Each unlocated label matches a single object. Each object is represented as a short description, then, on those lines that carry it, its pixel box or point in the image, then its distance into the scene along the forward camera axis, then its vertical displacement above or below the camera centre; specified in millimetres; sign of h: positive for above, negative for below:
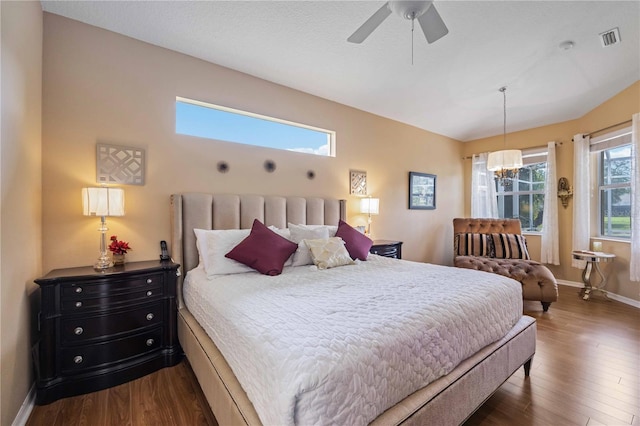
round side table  3875 -797
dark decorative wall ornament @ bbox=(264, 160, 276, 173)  3297 +574
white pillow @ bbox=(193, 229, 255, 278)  2324 -311
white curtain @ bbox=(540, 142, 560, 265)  4746 -48
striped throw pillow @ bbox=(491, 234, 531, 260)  4266 -519
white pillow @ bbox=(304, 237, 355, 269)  2586 -381
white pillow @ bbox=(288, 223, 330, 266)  2680 -241
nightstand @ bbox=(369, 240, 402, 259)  3775 -495
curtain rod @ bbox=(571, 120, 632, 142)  3738 +1254
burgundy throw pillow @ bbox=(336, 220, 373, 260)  2961 -308
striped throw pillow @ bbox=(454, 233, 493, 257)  4516 -524
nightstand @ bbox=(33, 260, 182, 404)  1854 -840
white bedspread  979 -549
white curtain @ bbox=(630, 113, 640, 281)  3492 +195
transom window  2916 +1017
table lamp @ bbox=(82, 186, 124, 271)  2158 +71
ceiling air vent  2793 +1821
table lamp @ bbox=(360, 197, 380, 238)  4059 +112
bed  1135 -821
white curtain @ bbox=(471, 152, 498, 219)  5527 +467
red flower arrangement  2340 -278
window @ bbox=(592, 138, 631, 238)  3982 +349
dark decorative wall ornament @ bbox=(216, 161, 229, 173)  2986 +514
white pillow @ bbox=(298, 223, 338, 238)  3134 -193
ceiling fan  1833 +1358
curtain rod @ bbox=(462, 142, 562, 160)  4827 +1222
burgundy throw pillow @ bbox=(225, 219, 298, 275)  2344 -332
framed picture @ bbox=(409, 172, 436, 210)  4977 +421
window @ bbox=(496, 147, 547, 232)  5117 +386
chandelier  3805 +705
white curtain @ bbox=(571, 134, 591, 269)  4340 +243
